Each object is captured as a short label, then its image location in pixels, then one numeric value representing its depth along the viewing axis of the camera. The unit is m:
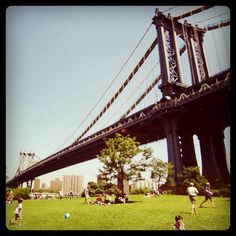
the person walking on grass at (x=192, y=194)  13.23
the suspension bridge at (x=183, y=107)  33.81
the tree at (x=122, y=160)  21.91
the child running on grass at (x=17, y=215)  11.98
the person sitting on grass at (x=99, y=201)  19.55
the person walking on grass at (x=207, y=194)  14.83
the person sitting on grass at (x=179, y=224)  10.27
